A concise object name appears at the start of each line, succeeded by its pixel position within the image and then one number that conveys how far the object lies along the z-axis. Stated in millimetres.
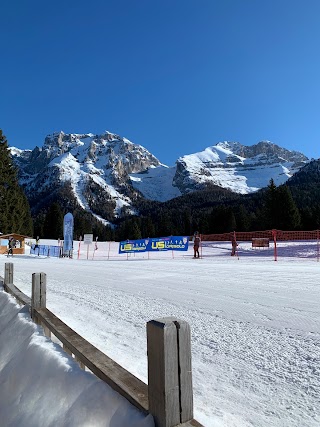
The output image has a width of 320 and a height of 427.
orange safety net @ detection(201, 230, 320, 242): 30958
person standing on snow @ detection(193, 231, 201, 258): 22906
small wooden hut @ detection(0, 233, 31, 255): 33000
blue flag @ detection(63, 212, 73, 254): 28220
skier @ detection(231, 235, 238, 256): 24519
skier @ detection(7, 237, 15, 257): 29897
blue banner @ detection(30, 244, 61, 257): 29734
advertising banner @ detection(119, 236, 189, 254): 27172
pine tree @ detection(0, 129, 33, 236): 46606
